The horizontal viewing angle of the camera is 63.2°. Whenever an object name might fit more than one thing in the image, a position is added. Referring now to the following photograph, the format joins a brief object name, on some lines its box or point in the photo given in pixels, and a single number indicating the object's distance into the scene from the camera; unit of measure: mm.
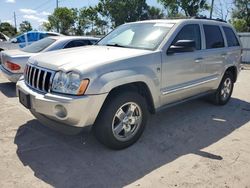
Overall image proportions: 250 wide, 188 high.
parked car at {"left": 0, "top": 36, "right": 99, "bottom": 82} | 5068
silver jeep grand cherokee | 2449
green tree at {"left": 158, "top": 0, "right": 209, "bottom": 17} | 23113
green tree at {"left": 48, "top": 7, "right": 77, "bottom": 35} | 32144
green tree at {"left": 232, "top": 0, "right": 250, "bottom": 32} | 21008
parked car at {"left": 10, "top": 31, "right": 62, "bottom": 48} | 9031
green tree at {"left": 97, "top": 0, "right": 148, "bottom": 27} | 28210
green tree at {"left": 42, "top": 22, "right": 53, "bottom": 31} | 37038
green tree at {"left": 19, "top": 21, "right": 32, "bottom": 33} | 47312
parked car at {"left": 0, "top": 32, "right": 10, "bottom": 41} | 10139
